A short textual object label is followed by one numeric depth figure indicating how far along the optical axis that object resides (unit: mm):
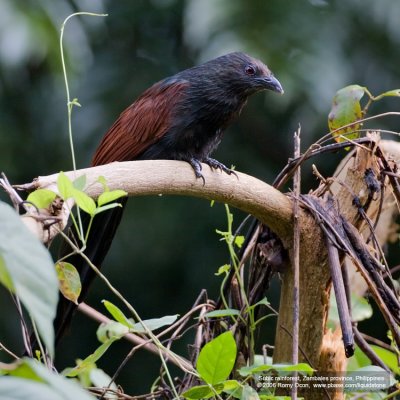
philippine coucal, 6228
